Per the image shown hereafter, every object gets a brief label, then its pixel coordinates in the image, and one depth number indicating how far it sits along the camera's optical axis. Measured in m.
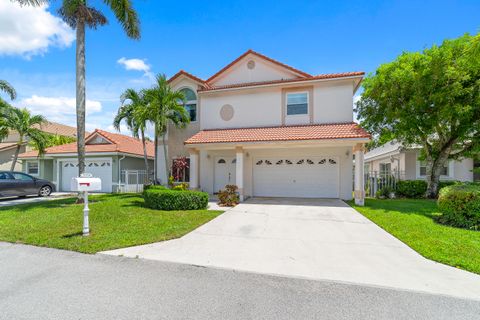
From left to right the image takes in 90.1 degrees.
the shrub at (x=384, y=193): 14.66
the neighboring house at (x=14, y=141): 22.42
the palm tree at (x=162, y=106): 13.07
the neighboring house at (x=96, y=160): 17.22
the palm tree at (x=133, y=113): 13.12
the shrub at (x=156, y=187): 11.47
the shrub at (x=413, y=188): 14.38
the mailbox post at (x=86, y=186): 6.16
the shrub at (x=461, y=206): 7.24
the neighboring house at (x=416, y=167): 15.62
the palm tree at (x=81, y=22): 11.09
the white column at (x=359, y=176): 11.57
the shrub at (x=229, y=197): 11.59
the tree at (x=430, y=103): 11.19
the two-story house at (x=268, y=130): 12.92
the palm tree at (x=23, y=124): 16.11
